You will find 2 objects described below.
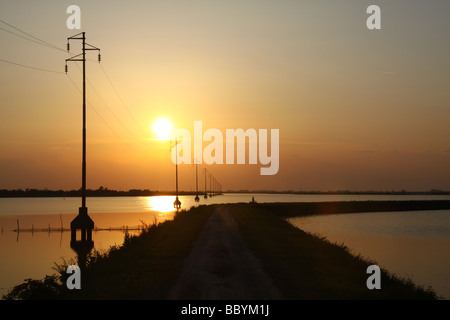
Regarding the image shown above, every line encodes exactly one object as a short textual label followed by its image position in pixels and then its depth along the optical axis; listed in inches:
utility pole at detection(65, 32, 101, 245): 1836.9
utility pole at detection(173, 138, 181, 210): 4023.1
